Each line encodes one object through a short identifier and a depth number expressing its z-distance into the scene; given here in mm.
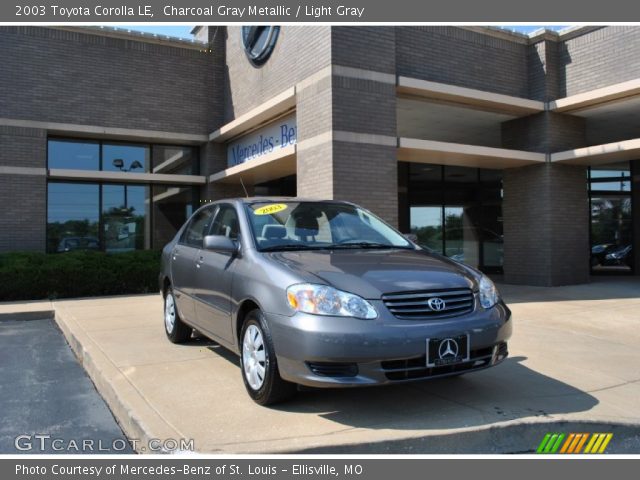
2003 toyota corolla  3705
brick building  10414
